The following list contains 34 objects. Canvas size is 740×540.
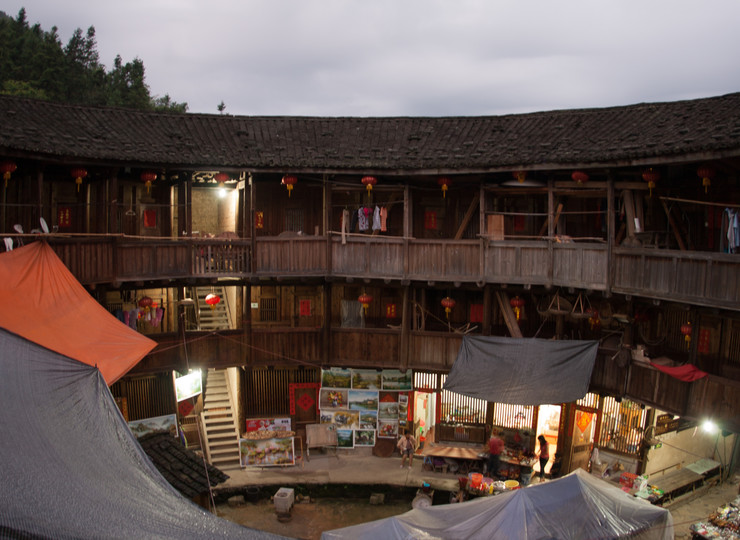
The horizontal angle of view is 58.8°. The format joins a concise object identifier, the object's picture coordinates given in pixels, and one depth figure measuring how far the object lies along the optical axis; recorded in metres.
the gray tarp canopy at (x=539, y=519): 13.70
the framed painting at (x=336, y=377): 25.02
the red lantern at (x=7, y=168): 17.27
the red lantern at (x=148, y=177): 20.61
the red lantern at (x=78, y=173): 19.00
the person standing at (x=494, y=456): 22.38
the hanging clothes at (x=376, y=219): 22.52
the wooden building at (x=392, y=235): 18.31
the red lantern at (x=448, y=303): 22.52
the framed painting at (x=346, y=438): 25.00
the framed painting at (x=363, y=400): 24.89
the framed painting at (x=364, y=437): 25.03
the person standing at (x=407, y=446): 23.59
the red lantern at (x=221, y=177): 21.53
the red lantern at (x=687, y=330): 19.39
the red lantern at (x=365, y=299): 23.19
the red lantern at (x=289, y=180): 21.66
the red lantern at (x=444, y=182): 21.66
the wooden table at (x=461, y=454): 22.80
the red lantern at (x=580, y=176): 19.23
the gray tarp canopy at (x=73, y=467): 7.63
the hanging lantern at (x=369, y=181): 21.58
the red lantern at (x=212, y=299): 21.36
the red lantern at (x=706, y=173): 16.80
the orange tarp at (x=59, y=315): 14.49
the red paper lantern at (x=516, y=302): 22.16
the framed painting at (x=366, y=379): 24.91
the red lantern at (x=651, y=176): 17.80
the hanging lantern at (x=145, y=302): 20.97
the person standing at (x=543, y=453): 22.02
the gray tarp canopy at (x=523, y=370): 19.34
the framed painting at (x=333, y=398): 24.95
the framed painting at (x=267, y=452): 23.41
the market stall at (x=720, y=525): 16.25
